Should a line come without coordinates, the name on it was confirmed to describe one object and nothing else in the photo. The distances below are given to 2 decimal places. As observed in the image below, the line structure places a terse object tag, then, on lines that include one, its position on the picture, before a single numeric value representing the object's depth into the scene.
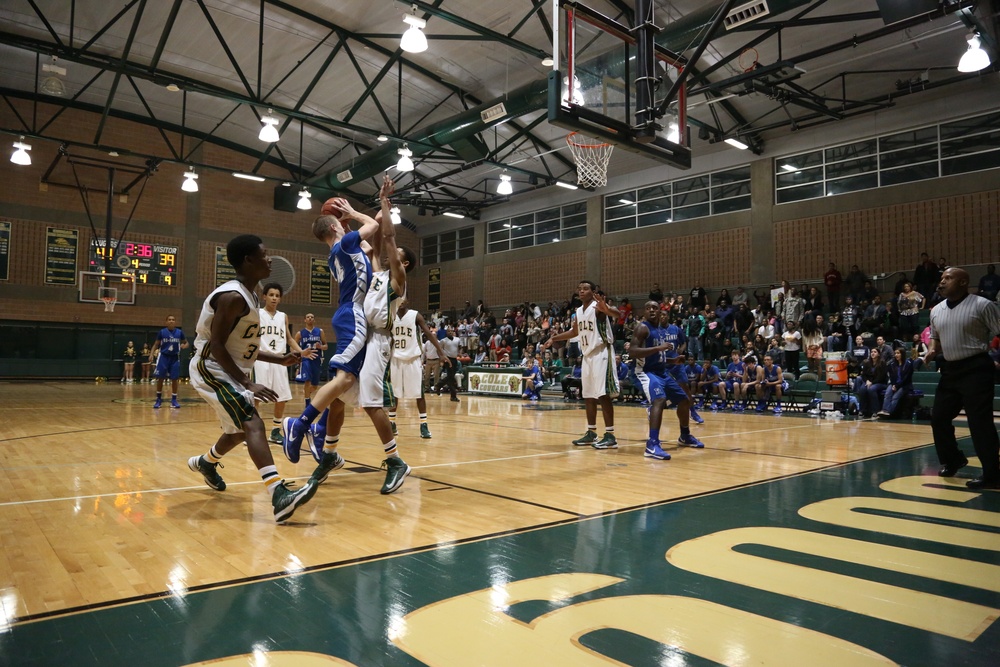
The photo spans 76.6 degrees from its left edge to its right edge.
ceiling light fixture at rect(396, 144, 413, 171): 15.71
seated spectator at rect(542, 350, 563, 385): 19.44
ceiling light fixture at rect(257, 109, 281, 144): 14.05
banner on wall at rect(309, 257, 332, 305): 28.12
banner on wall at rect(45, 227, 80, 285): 22.88
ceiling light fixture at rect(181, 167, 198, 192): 18.25
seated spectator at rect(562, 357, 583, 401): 15.91
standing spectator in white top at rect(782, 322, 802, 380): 15.01
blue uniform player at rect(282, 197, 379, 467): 4.27
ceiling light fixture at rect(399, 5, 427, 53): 10.10
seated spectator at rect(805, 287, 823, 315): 16.36
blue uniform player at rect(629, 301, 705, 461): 6.74
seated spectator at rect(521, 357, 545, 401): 17.33
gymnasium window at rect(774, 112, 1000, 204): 15.80
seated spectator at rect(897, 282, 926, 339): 14.26
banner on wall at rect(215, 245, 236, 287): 25.77
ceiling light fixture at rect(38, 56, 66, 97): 15.02
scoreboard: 23.31
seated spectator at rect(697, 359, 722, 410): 14.95
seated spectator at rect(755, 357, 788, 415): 13.61
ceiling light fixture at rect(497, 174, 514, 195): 18.44
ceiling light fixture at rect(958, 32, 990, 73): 9.98
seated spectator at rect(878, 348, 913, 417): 11.58
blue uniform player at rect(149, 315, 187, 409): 12.27
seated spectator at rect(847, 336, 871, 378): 13.46
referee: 4.86
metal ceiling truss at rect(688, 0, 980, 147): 10.52
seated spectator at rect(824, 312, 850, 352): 14.84
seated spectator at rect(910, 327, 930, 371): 12.56
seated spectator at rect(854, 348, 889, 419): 12.05
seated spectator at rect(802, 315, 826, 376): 14.85
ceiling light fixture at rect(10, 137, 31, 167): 16.23
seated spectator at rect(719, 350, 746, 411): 14.27
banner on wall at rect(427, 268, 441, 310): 30.47
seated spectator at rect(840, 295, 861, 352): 15.24
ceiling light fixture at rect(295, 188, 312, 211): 20.69
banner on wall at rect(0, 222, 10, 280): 22.06
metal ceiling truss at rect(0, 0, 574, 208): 13.33
